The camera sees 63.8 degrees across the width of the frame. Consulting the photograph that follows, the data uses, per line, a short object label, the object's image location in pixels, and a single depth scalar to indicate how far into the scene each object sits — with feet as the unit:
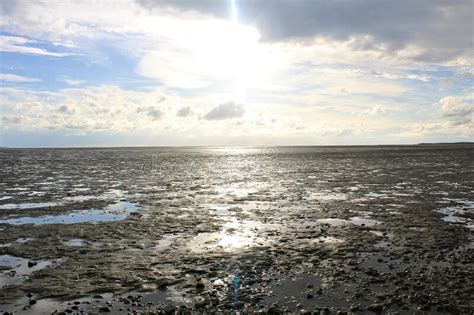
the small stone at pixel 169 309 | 32.66
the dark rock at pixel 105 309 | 33.14
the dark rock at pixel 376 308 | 32.71
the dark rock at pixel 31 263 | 45.66
